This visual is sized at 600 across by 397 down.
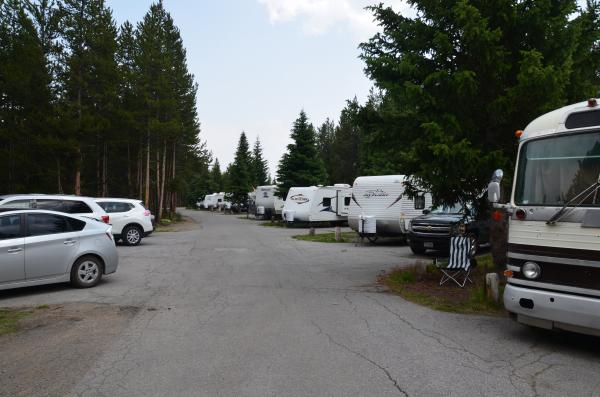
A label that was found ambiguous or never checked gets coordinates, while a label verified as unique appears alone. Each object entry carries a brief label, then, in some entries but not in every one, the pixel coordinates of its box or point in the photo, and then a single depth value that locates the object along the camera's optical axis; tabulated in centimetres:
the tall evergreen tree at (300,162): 4100
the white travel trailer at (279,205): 4069
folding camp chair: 982
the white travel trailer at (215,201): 7962
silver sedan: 884
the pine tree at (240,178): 6088
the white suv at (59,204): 1348
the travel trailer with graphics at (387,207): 1992
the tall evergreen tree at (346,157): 6775
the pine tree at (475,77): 910
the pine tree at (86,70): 2567
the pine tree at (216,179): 10062
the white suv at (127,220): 1902
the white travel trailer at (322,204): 3177
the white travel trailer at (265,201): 4331
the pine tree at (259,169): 7635
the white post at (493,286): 833
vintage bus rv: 553
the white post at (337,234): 2255
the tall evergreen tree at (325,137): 9269
